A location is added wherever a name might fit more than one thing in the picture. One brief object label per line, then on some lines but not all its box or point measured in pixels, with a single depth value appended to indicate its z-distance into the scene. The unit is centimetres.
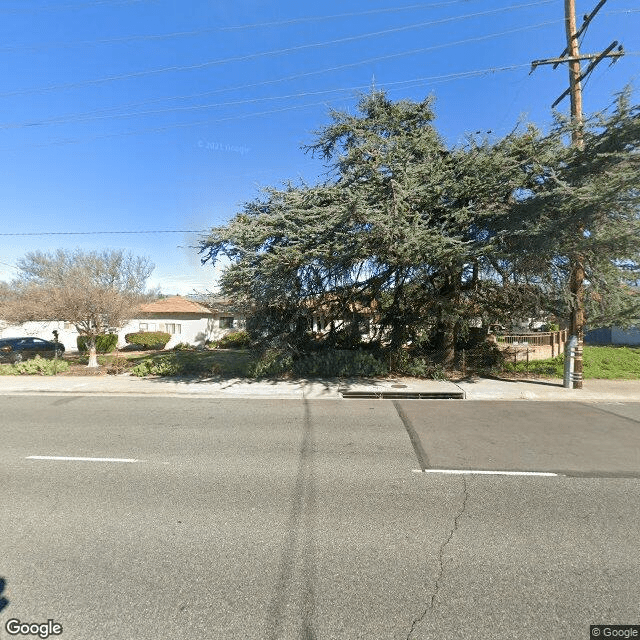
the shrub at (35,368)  1423
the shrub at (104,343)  2362
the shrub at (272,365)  1319
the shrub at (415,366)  1282
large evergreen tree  908
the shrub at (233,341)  2533
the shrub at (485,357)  1424
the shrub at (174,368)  1377
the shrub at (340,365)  1309
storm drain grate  1020
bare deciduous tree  1455
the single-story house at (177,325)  2706
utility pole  982
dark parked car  1862
